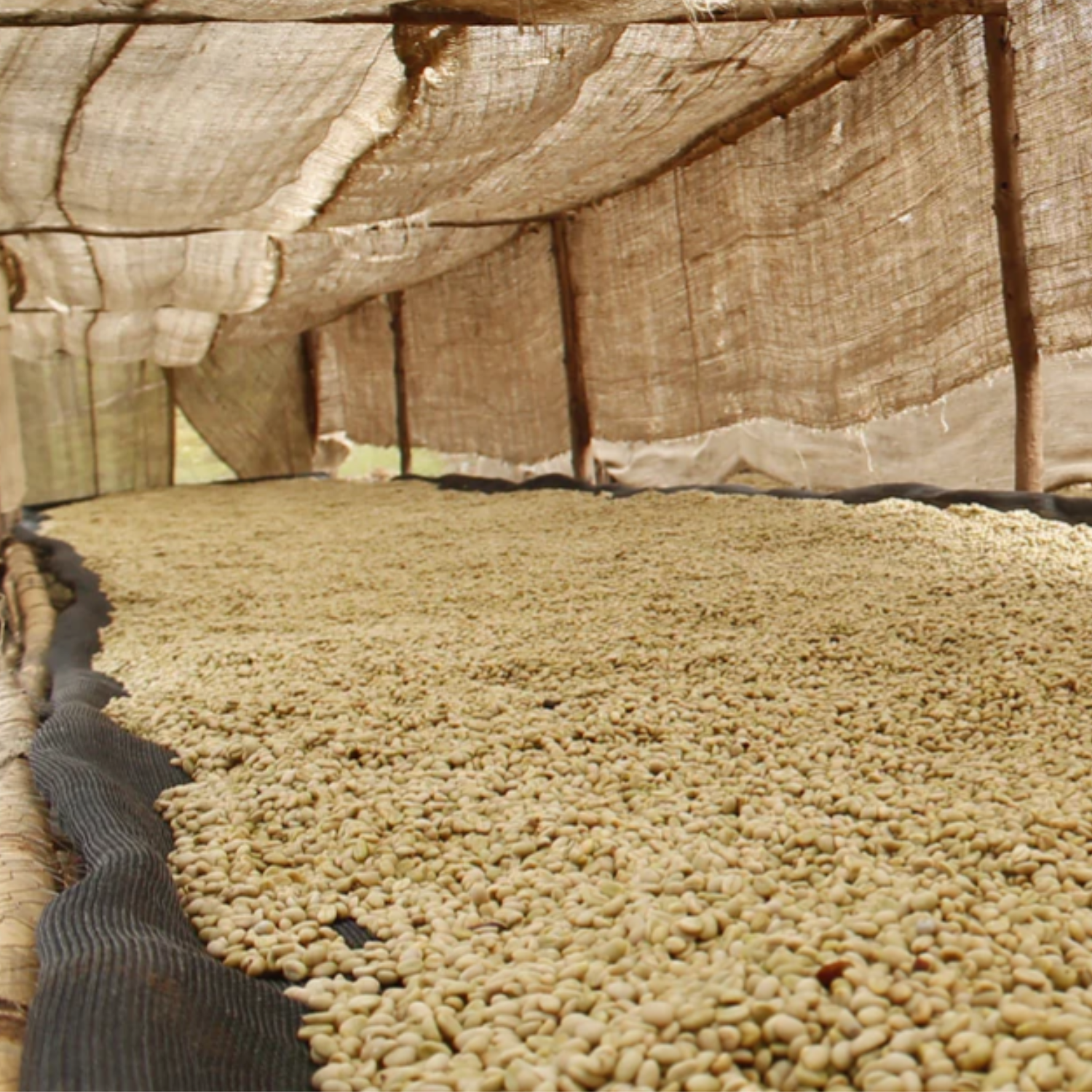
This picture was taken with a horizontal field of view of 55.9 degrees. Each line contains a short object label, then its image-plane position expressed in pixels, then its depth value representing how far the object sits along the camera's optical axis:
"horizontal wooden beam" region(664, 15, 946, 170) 3.34
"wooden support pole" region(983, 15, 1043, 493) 3.10
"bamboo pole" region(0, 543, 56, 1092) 1.06
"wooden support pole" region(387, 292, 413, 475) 7.54
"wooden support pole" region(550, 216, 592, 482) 5.59
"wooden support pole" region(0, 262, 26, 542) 4.50
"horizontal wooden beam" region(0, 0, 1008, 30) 2.24
